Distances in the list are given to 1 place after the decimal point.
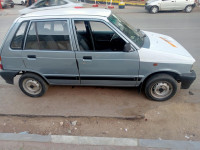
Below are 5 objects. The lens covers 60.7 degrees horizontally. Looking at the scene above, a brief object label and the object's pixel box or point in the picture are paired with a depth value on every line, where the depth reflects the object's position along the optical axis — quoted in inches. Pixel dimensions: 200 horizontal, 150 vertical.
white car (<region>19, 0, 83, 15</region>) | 416.8
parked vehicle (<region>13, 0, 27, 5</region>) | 858.7
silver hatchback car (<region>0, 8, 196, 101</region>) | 122.6
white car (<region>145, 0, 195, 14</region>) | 516.1
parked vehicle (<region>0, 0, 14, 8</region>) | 730.3
